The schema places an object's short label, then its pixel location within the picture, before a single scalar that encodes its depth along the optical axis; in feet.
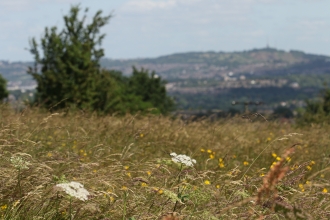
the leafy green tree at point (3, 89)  170.91
